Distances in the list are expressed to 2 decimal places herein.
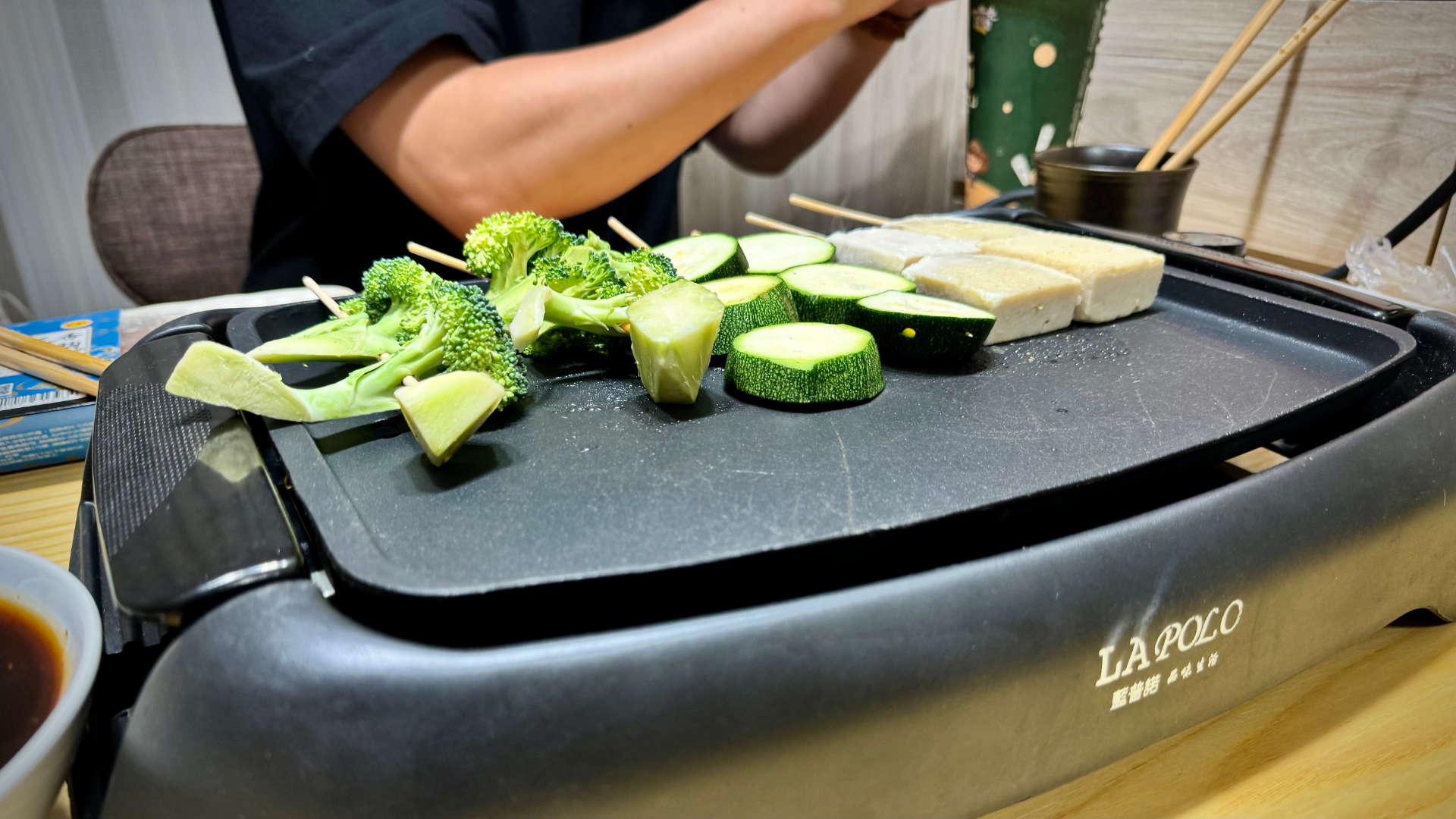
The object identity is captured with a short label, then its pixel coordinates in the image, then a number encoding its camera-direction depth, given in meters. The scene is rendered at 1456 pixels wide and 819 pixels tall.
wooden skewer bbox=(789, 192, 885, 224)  0.53
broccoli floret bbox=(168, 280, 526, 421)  0.33
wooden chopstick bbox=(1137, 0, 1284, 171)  0.52
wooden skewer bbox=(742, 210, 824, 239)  0.52
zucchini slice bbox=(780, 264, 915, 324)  0.41
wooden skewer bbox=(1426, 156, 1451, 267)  0.52
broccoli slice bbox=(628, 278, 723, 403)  0.35
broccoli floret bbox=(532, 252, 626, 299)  0.39
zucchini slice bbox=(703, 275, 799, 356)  0.40
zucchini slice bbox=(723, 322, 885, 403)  0.36
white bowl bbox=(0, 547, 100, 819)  0.24
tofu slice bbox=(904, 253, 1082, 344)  0.41
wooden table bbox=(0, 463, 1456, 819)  0.31
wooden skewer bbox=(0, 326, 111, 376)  0.44
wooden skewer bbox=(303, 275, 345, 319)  0.40
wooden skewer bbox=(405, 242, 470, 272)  0.42
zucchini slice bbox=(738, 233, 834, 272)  0.46
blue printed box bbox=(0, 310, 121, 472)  0.43
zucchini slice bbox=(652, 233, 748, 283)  0.43
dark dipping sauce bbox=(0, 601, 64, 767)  0.28
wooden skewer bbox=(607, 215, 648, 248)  0.46
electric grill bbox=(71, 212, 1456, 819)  0.25
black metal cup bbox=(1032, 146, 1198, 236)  0.53
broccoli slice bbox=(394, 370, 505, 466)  0.32
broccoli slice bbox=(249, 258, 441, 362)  0.36
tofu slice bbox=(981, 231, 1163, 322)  0.42
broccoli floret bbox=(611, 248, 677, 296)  0.39
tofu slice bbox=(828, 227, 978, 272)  0.45
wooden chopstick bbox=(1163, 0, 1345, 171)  0.50
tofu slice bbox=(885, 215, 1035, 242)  0.49
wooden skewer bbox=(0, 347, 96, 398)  0.43
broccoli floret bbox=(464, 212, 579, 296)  0.40
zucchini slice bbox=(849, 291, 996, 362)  0.38
